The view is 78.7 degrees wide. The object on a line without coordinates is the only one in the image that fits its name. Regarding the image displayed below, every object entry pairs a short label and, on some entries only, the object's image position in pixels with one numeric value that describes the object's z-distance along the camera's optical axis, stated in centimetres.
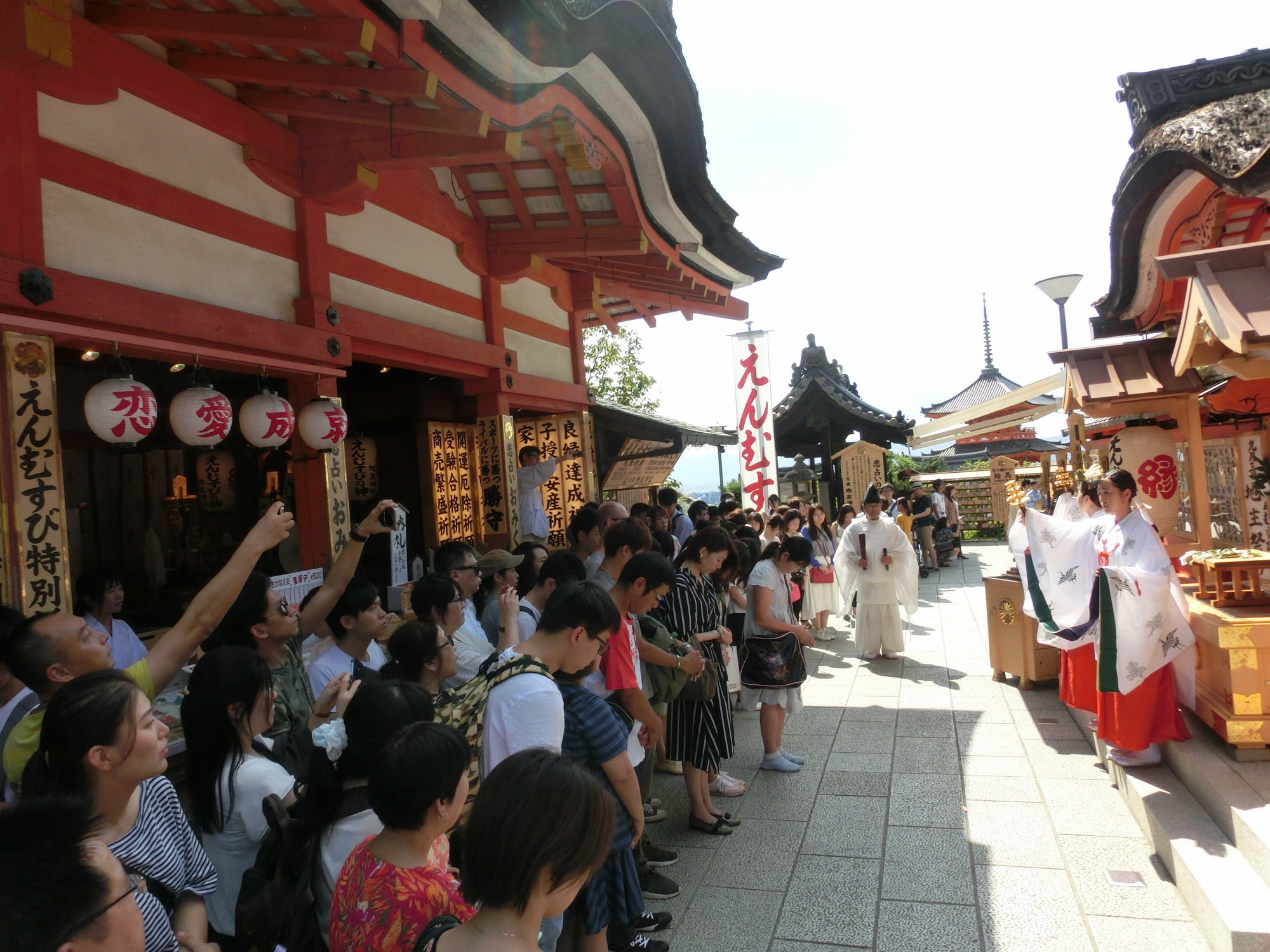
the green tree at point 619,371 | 2653
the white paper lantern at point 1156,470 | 588
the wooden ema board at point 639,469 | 1077
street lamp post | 948
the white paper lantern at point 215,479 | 820
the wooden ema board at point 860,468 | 1691
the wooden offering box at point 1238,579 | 432
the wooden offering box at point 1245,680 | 398
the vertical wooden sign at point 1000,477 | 2152
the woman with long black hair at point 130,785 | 181
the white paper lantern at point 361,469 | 870
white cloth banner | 1202
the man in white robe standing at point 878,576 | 867
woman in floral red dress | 172
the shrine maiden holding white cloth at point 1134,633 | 441
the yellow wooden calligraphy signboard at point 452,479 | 817
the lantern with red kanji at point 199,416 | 442
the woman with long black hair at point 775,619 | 529
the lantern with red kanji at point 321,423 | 535
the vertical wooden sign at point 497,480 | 788
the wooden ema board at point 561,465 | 900
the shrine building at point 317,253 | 373
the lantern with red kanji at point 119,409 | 391
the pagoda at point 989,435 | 2165
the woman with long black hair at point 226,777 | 225
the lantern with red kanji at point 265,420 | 489
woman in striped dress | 462
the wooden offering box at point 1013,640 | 697
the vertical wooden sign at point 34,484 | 355
